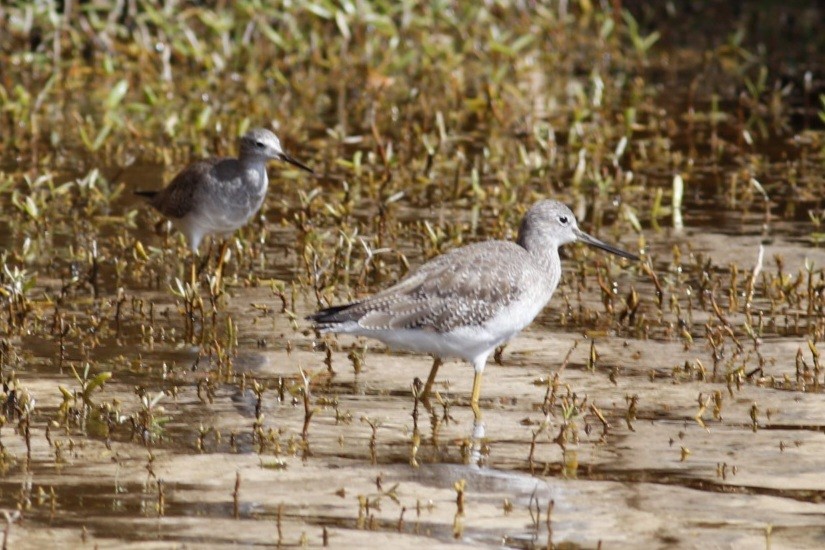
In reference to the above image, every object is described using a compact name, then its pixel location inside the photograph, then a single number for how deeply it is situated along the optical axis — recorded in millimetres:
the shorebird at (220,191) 19328
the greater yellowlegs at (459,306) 14672
